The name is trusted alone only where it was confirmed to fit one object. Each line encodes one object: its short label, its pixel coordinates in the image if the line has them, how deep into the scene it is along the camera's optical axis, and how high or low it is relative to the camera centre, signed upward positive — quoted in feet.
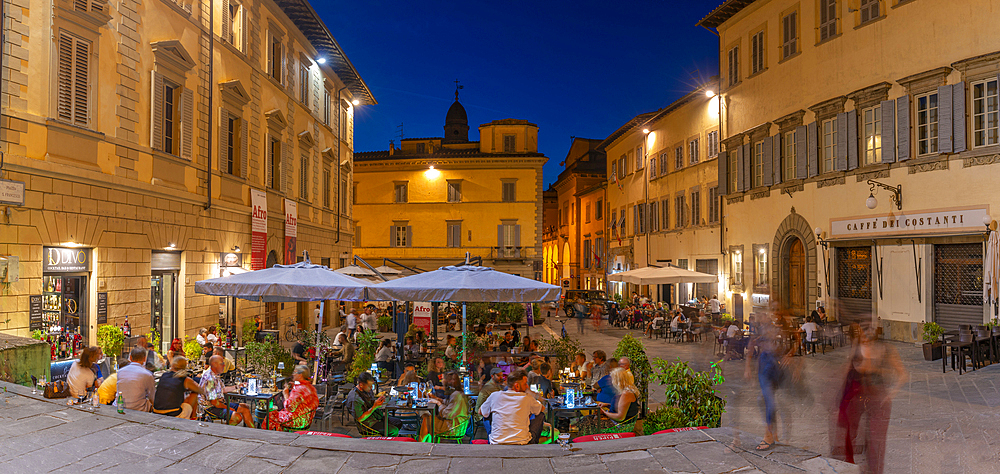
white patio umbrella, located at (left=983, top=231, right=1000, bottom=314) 44.39 -0.42
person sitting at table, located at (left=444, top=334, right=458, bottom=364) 39.08 -5.45
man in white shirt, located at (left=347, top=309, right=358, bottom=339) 66.08 -6.12
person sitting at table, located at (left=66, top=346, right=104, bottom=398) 24.63 -4.28
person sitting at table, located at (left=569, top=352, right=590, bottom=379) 33.45 -5.53
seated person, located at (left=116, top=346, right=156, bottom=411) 22.88 -4.44
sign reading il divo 34.12 +0.43
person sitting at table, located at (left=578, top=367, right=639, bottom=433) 24.89 -5.83
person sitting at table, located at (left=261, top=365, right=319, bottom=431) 24.14 -5.55
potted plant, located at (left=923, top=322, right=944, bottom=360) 42.53 -5.26
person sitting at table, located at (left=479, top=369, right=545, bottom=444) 20.38 -4.85
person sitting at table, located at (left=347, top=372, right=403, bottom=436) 24.61 -5.96
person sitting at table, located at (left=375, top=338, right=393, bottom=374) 39.50 -5.89
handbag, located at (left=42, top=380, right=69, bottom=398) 22.72 -4.60
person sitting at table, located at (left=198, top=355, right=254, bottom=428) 25.29 -5.73
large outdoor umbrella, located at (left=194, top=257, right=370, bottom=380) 31.45 -0.96
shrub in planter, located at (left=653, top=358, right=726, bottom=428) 21.62 -4.63
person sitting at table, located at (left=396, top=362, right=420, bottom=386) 30.27 -5.36
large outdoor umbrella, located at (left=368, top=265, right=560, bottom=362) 29.19 -1.04
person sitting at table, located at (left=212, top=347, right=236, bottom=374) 33.93 -5.48
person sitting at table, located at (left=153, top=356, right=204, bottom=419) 23.36 -4.85
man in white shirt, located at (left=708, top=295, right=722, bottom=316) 77.23 -4.96
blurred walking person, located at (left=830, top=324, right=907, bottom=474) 18.35 -3.58
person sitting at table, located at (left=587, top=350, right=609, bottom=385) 29.61 -4.83
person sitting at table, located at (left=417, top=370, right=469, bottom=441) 23.67 -5.75
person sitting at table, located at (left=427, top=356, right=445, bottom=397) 30.27 -5.54
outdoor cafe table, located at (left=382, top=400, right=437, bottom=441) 24.09 -5.62
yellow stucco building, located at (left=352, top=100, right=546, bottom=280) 142.41 +13.45
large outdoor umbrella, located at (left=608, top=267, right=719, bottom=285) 61.82 -1.00
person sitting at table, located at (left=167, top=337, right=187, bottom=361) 36.06 -4.93
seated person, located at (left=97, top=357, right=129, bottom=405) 23.38 -4.69
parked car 105.40 -5.60
